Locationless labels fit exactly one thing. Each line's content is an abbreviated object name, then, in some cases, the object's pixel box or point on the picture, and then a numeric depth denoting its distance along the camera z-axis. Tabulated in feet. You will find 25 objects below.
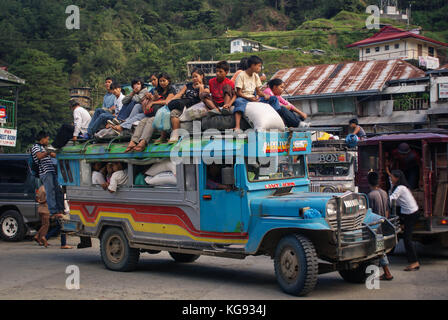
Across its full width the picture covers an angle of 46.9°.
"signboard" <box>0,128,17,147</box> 63.62
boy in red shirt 28.09
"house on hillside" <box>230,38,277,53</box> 302.88
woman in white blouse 29.86
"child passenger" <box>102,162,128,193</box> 31.14
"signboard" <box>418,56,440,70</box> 150.44
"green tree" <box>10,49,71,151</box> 191.42
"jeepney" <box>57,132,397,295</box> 23.45
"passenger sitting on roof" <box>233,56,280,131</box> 28.27
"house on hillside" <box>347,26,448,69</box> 199.62
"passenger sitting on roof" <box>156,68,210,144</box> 28.94
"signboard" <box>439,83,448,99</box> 106.22
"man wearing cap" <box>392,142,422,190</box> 36.06
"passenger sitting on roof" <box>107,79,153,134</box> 32.42
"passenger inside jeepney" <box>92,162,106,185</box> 32.71
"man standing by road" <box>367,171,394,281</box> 28.55
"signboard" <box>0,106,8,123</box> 68.33
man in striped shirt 39.73
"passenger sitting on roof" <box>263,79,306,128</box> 29.35
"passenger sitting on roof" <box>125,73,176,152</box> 30.04
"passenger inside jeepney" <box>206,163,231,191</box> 26.76
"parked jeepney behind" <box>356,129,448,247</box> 33.45
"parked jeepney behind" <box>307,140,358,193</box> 50.62
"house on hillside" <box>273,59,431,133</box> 112.98
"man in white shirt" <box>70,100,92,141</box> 36.45
